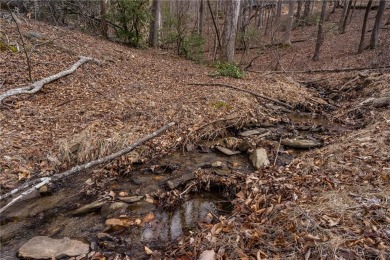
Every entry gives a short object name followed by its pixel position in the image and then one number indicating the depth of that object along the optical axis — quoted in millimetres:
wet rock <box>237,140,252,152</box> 5523
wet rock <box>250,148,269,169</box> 4852
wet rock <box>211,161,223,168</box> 4957
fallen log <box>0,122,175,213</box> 3747
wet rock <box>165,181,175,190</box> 4367
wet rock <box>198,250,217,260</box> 2770
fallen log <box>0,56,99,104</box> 6059
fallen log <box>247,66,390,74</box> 10270
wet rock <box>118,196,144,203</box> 4121
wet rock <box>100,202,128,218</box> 3842
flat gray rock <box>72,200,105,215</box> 3869
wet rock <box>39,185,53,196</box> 4289
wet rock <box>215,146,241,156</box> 5450
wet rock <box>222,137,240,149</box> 5707
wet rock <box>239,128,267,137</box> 6147
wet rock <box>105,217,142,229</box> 3568
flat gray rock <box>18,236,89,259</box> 3084
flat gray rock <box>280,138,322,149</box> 5473
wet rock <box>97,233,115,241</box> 3371
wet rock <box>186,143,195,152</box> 5552
